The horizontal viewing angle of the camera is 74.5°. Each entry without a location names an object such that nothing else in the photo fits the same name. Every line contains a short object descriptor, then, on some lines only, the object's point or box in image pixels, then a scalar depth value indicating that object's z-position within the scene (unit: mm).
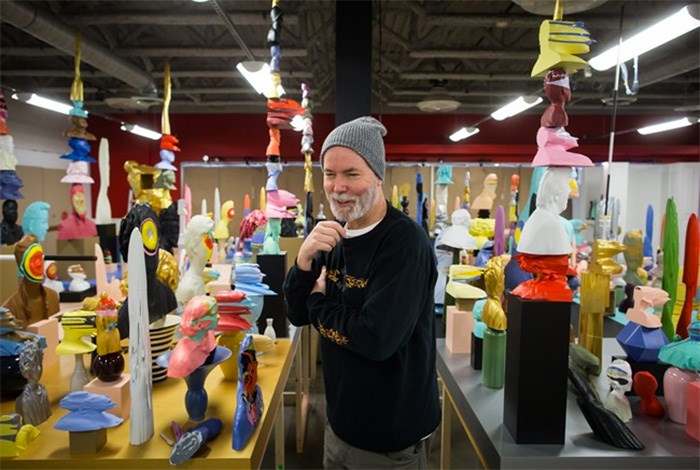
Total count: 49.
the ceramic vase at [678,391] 1651
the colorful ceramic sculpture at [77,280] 3684
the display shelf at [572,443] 1447
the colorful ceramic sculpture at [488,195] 5746
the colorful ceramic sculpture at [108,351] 1479
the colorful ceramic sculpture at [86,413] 1274
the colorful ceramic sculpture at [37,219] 2998
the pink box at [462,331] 2453
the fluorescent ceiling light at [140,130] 7390
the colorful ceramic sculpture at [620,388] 1651
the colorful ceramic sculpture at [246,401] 1353
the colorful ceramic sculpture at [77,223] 3582
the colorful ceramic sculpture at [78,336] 1630
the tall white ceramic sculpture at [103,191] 2471
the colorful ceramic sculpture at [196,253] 2082
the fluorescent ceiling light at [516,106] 5512
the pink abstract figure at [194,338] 1398
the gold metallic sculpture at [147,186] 2109
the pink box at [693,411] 1564
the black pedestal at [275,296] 2506
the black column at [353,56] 3957
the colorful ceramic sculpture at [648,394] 1728
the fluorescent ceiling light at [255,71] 3381
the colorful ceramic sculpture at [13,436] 1279
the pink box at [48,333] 1888
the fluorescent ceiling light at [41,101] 5052
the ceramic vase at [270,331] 2270
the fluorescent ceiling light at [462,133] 7981
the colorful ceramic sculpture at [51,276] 2588
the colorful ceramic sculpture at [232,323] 1779
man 1362
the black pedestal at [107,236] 4098
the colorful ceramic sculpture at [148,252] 1570
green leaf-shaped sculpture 2031
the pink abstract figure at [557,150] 1601
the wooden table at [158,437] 1281
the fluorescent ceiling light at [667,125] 6139
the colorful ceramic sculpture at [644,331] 1931
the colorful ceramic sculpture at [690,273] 1987
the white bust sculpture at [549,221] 1577
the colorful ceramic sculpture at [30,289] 1953
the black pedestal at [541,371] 1503
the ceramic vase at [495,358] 1969
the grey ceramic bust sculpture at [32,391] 1438
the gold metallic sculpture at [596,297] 2092
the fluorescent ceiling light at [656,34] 2279
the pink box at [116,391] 1446
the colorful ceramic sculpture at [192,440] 1249
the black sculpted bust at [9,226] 3246
